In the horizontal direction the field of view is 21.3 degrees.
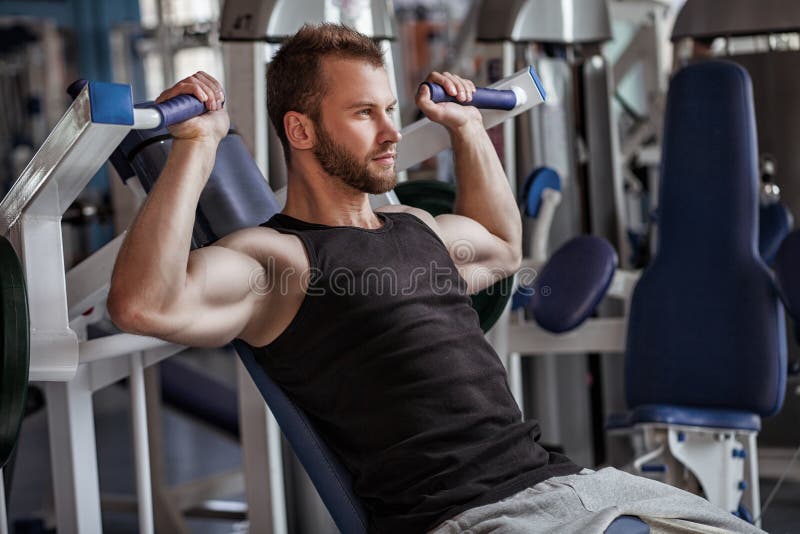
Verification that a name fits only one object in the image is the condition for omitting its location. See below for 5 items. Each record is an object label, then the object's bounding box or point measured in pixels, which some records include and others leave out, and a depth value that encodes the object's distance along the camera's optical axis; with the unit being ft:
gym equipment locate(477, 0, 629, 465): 15.88
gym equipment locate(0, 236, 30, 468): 9.49
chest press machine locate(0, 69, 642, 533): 9.49
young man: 9.61
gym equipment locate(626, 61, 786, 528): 12.49
